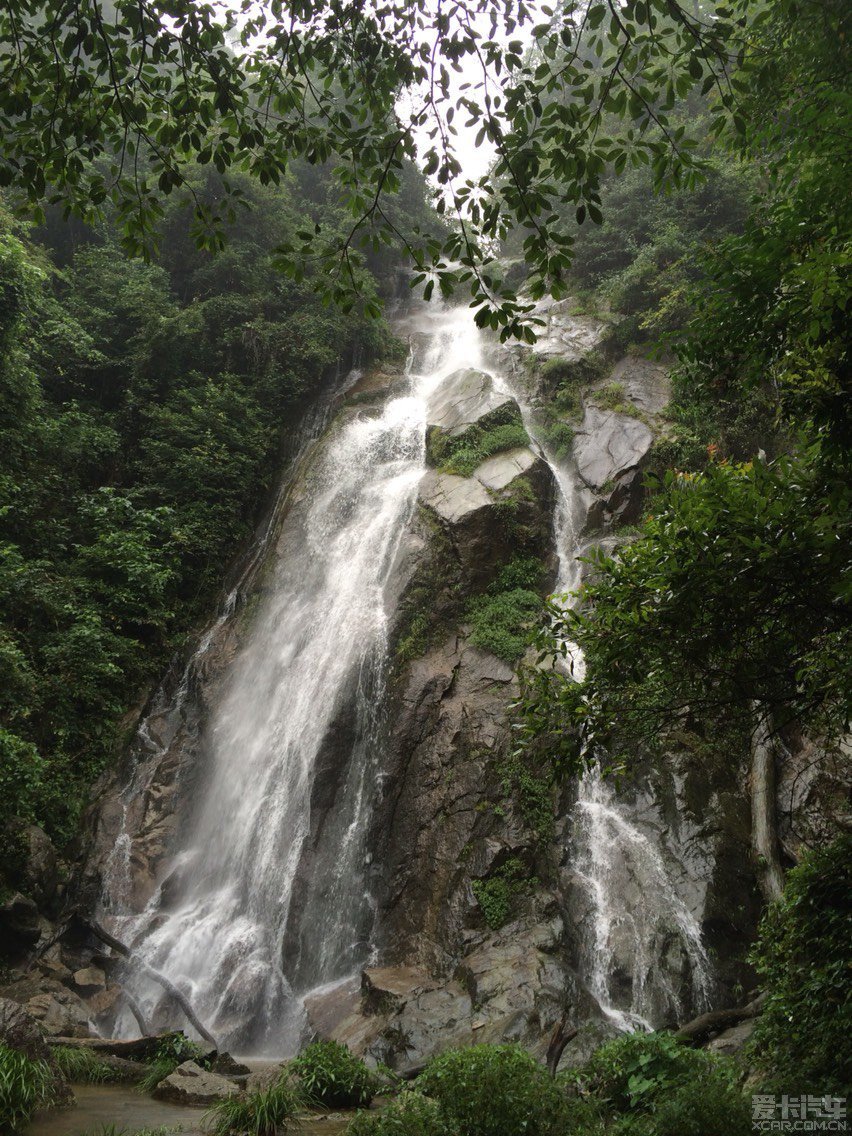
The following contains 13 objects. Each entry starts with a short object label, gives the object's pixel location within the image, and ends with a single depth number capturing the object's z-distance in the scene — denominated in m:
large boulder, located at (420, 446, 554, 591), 13.33
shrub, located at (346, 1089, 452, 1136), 4.42
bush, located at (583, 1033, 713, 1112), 4.63
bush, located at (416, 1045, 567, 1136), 4.29
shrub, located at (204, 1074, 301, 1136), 5.64
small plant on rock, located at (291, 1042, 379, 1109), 6.57
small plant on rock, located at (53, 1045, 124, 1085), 7.27
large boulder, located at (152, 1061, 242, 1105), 6.64
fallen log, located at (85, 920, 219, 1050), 8.57
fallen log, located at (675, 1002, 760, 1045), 6.53
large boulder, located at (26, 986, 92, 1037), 8.23
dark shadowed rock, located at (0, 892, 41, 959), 9.55
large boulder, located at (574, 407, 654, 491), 14.88
